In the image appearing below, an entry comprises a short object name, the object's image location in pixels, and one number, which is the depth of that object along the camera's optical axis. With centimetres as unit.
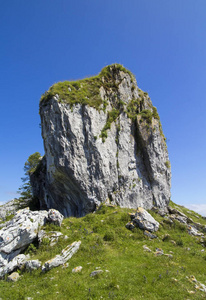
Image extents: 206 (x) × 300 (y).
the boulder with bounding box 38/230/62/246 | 1310
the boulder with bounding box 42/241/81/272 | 1034
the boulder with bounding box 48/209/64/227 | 1511
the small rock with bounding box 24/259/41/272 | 1057
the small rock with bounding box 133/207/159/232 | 1566
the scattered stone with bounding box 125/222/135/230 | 1570
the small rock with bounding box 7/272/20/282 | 1010
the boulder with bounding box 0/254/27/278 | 1088
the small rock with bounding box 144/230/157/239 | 1474
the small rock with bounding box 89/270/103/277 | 932
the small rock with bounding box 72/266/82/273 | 994
